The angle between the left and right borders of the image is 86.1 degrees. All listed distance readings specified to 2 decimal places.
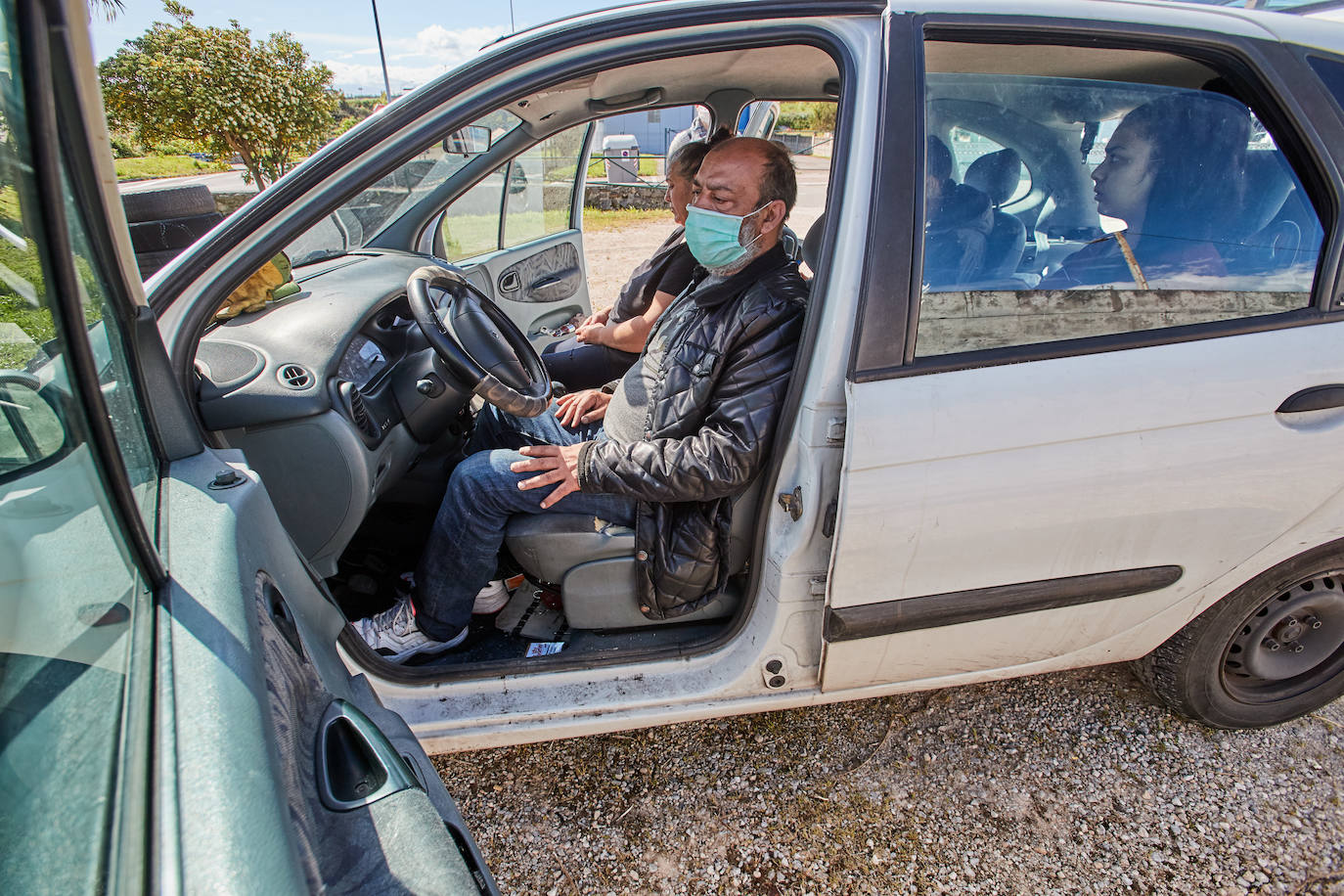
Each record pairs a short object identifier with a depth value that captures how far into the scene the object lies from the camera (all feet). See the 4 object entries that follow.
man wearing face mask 5.21
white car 2.51
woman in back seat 4.81
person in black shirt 9.70
